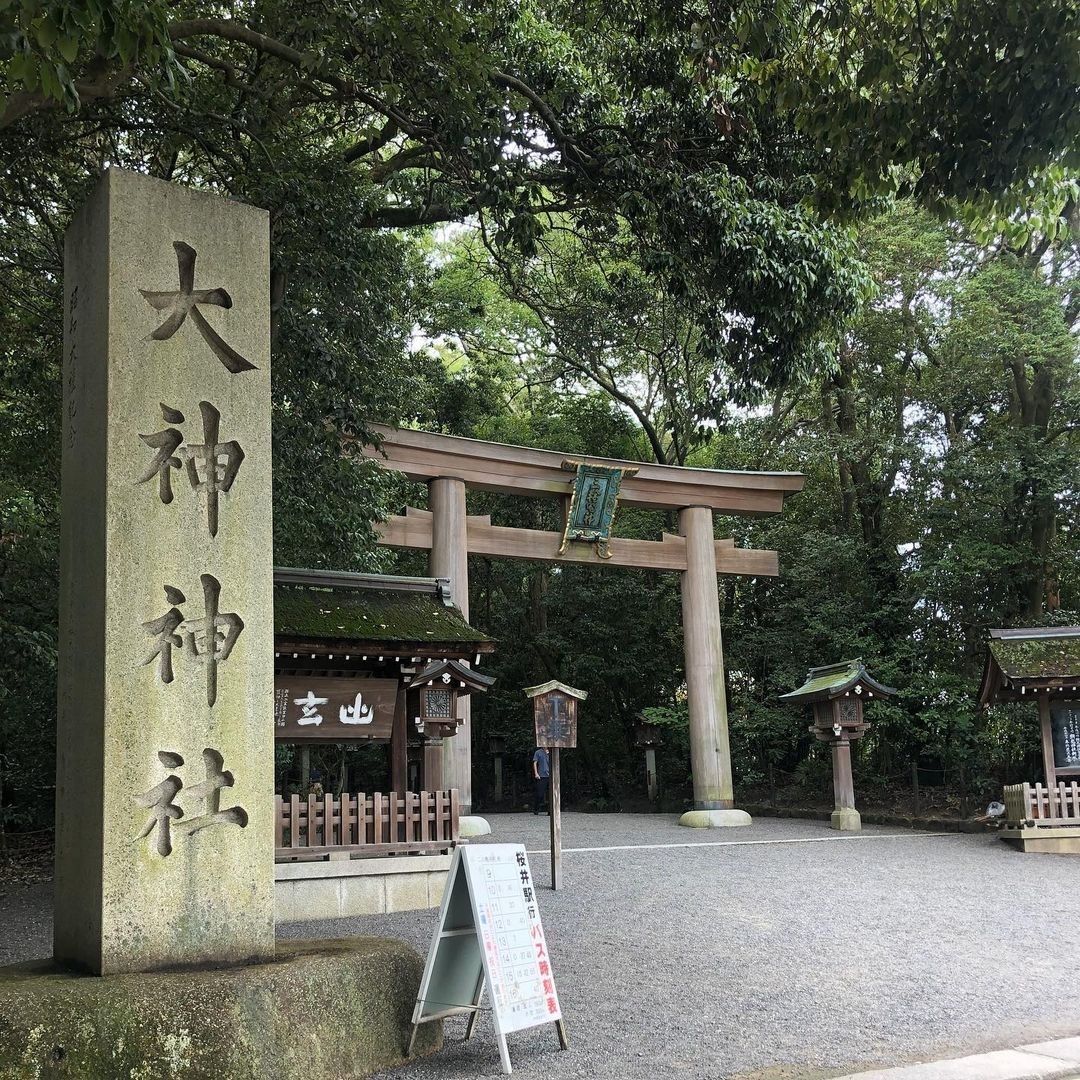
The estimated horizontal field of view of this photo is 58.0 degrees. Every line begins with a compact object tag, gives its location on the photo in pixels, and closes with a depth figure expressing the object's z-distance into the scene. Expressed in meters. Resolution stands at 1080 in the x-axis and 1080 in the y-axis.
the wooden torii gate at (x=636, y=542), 13.70
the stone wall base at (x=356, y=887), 8.16
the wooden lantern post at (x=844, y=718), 14.18
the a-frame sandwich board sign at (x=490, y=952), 4.02
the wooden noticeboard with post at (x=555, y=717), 9.12
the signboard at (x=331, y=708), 9.27
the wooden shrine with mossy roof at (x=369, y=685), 8.64
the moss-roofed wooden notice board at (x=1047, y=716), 11.53
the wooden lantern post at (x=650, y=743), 20.16
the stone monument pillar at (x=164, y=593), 3.81
